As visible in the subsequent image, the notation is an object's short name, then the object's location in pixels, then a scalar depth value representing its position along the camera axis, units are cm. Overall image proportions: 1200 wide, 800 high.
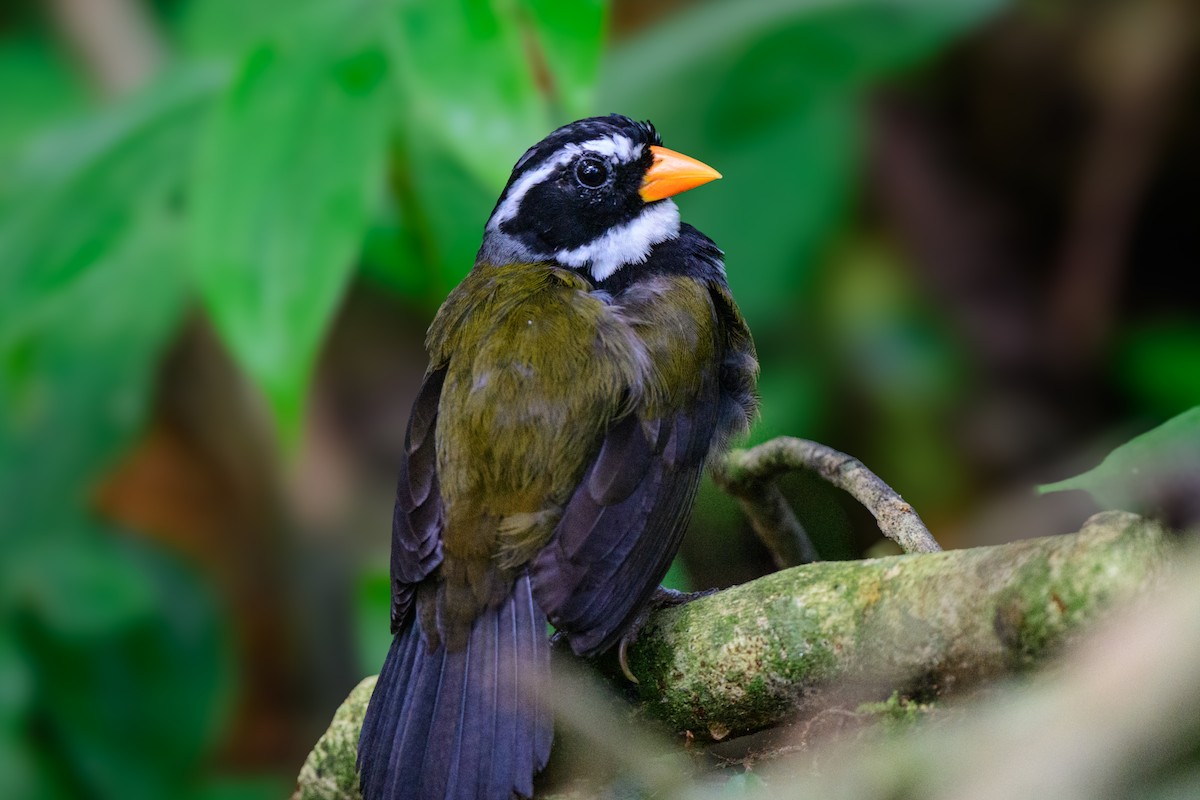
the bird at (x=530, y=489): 422
